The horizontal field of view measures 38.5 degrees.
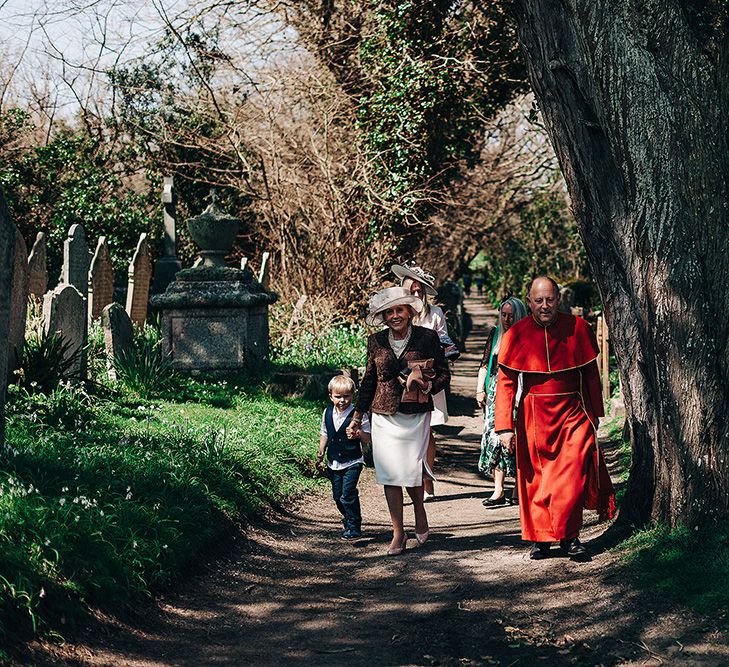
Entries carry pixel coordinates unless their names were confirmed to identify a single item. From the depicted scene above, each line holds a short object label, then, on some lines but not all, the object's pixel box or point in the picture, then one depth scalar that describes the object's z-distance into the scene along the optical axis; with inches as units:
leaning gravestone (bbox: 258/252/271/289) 759.7
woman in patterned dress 349.1
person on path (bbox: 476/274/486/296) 2717.8
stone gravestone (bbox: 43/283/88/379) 416.7
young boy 299.1
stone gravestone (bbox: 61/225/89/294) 586.9
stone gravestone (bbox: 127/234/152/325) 697.6
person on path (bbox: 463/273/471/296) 2401.1
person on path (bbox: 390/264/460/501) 355.3
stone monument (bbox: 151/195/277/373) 501.4
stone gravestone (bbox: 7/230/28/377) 397.7
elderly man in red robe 255.9
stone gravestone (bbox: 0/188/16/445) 254.7
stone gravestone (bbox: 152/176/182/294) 819.4
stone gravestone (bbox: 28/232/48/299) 581.9
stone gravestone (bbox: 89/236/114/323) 665.0
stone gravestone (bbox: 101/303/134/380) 466.9
